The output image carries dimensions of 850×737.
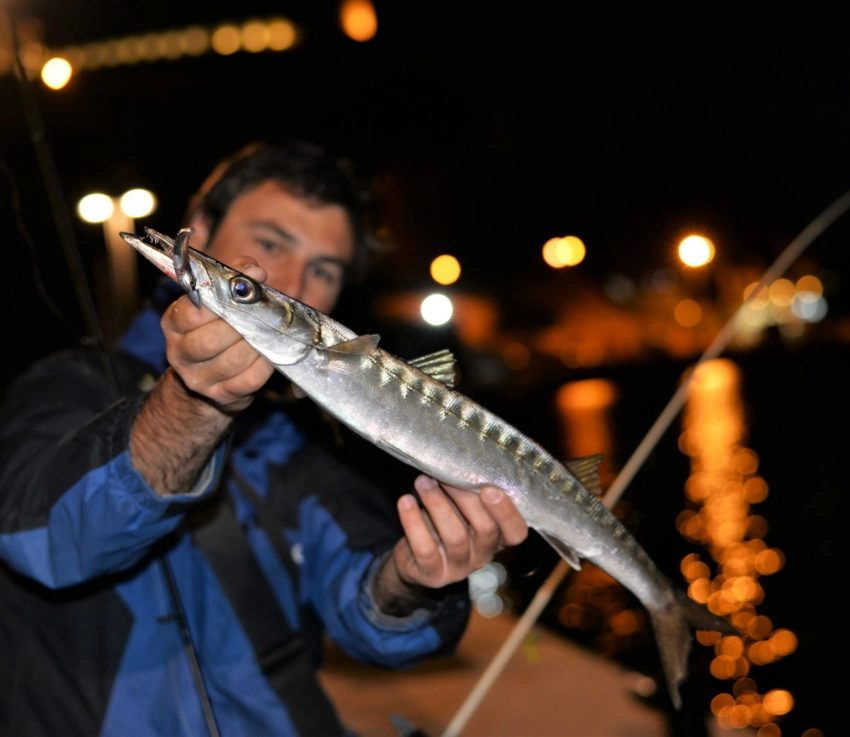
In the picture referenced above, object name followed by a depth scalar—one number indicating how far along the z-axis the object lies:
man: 2.26
